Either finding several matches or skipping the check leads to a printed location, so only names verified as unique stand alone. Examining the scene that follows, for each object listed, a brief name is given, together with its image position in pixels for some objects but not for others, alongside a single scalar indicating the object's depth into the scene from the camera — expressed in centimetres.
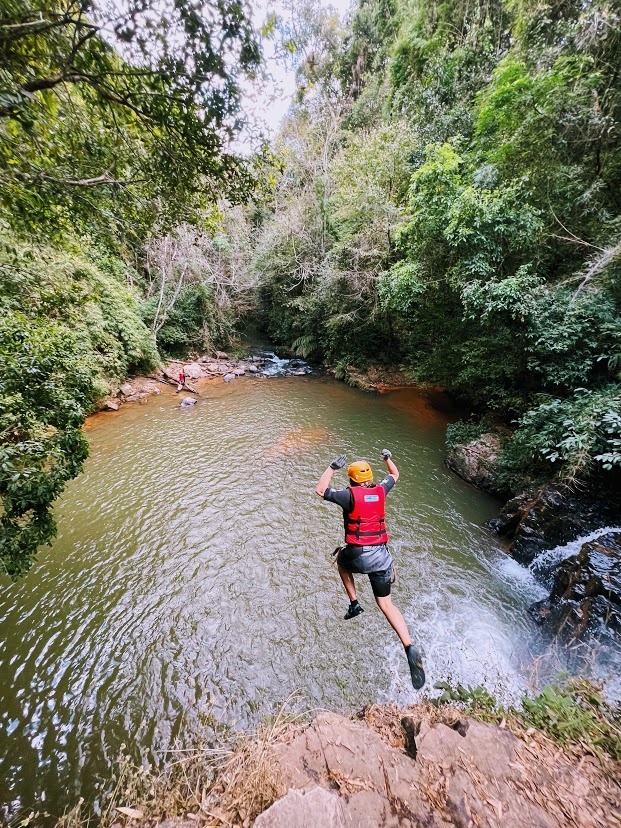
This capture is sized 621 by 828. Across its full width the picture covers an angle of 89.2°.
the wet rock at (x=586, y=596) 457
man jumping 366
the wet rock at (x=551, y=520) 597
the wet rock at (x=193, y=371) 1739
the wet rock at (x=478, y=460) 838
